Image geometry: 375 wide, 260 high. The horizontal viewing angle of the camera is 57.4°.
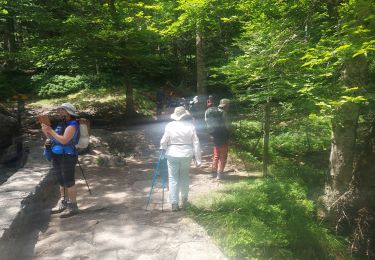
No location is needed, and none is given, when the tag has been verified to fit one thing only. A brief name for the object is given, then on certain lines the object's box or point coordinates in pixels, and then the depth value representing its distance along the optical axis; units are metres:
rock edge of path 4.64
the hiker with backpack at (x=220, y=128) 8.38
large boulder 10.31
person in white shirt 6.21
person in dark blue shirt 5.83
